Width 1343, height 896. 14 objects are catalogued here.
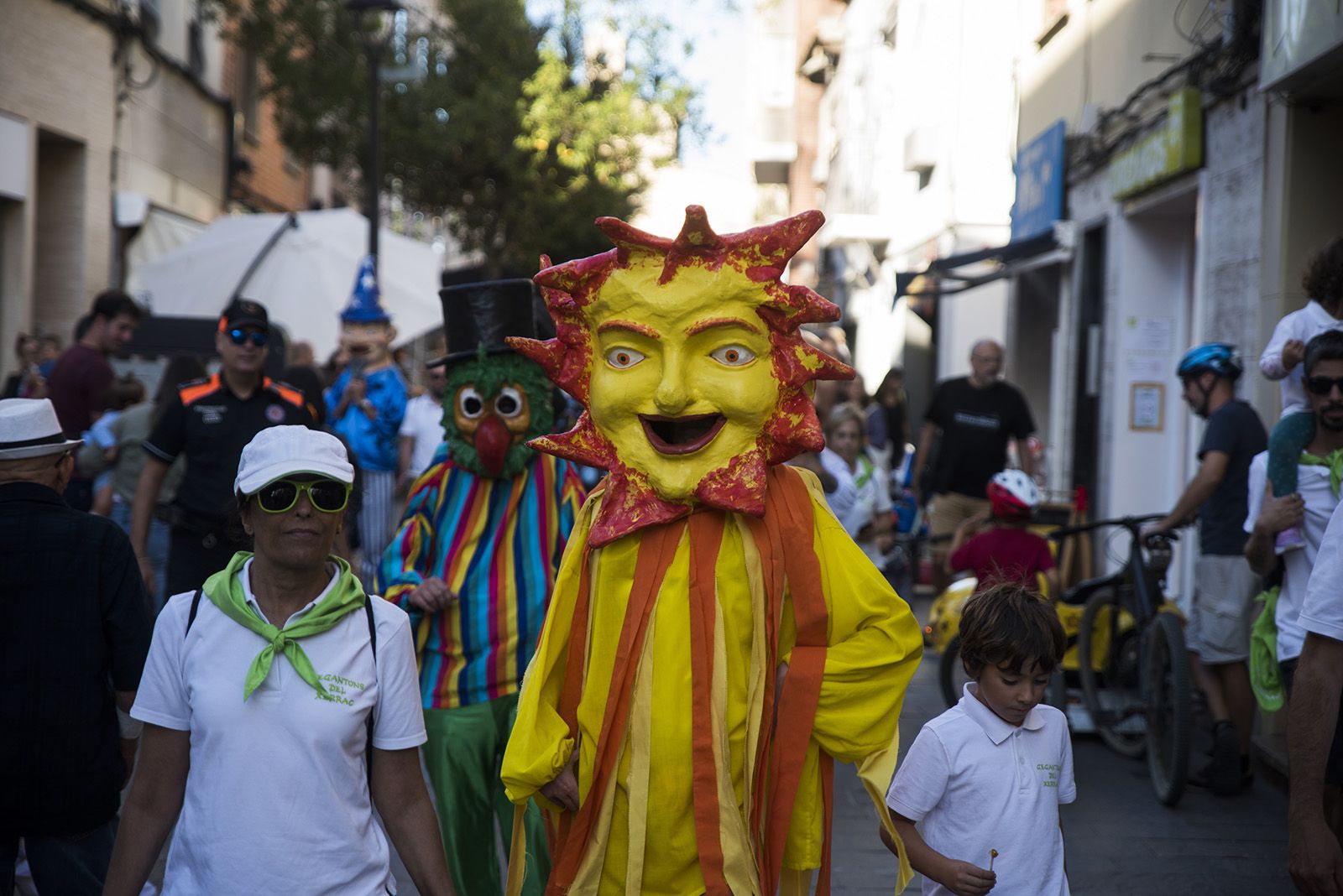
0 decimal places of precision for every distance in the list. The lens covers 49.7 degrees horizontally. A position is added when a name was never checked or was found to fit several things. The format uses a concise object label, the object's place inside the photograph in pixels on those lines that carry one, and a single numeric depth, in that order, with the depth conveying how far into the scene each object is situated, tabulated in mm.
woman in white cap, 2828
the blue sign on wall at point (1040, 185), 12539
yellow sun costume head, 3322
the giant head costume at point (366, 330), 8039
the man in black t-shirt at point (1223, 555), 6414
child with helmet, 6840
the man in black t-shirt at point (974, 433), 9914
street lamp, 13047
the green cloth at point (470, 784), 4371
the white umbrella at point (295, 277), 12047
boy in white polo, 3334
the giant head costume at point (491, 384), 4547
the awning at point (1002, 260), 12531
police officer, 5820
